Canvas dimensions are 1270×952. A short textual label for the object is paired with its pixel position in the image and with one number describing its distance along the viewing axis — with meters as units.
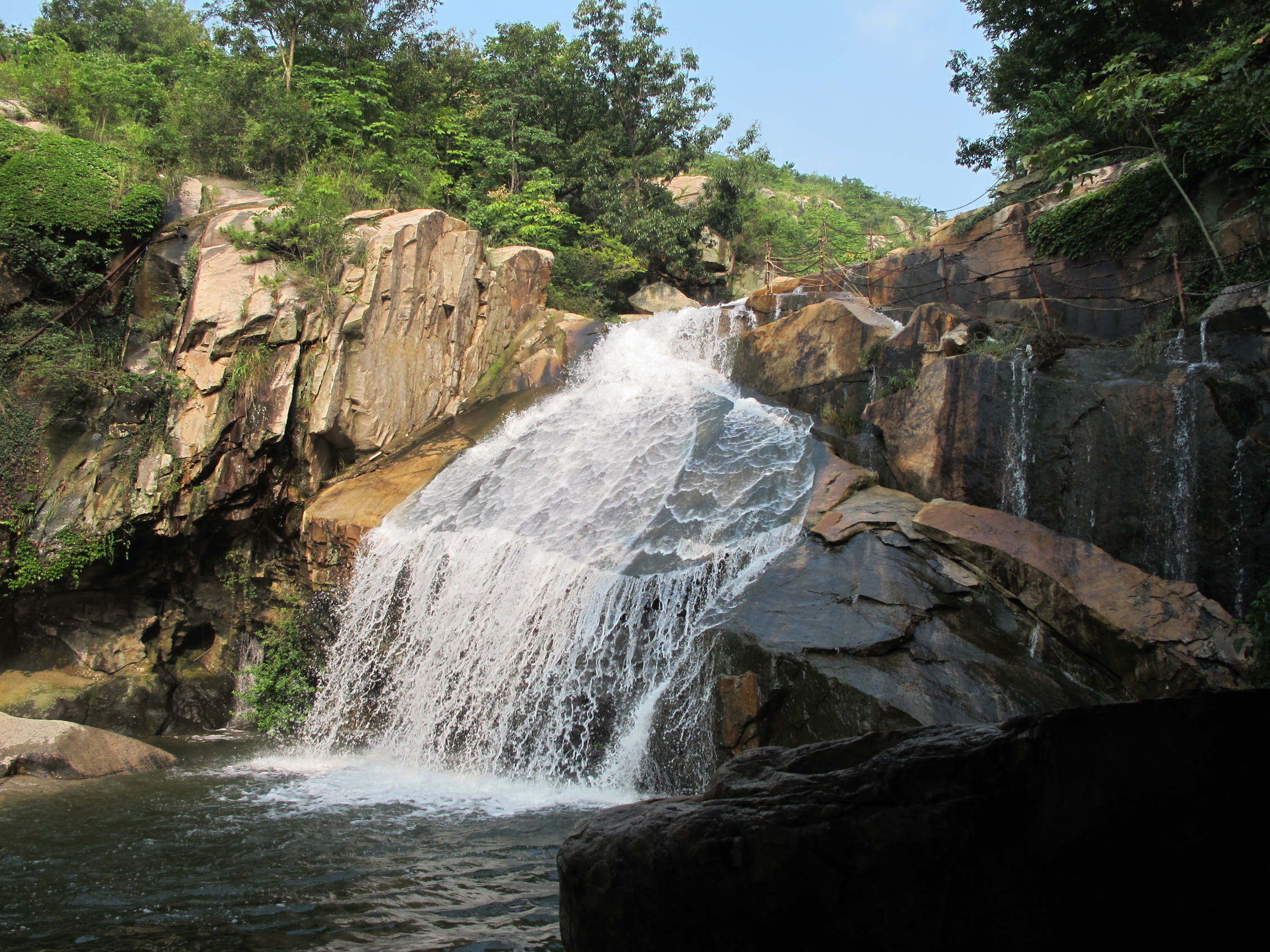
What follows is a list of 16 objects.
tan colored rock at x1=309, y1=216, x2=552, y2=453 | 14.30
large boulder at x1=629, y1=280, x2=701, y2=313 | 24.62
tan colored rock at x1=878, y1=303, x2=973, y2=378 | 12.09
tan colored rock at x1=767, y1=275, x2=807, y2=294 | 18.20
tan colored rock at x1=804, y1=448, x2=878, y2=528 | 10.10
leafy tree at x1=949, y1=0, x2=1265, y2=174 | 15.82
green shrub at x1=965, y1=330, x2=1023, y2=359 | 10.66
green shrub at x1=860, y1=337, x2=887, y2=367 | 12.89
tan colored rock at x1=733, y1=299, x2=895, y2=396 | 13.46
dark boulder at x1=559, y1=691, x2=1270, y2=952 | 2.12
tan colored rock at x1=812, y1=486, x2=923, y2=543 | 9.35
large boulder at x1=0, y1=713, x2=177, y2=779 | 8.80
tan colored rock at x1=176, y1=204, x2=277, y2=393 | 13.16
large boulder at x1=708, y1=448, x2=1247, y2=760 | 7.34
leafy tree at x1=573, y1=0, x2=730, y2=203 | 26.55
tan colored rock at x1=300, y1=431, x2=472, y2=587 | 12.44
